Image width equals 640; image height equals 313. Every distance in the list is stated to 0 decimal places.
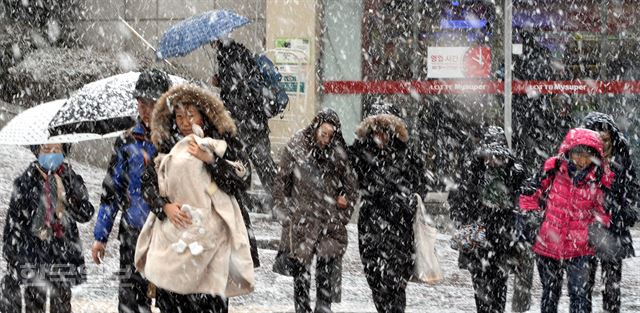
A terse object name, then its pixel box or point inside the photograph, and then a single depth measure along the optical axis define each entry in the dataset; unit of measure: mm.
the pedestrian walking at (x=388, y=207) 13349
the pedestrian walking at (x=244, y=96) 18833
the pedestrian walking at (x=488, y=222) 13692
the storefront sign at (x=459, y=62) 26820
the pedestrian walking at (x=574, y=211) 13190
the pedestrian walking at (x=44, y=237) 11590
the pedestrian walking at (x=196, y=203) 9691
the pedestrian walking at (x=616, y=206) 13496
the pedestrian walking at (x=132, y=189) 10736
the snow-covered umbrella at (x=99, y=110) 11560
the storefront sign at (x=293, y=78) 26869
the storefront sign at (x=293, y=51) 26943
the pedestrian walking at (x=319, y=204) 13581
